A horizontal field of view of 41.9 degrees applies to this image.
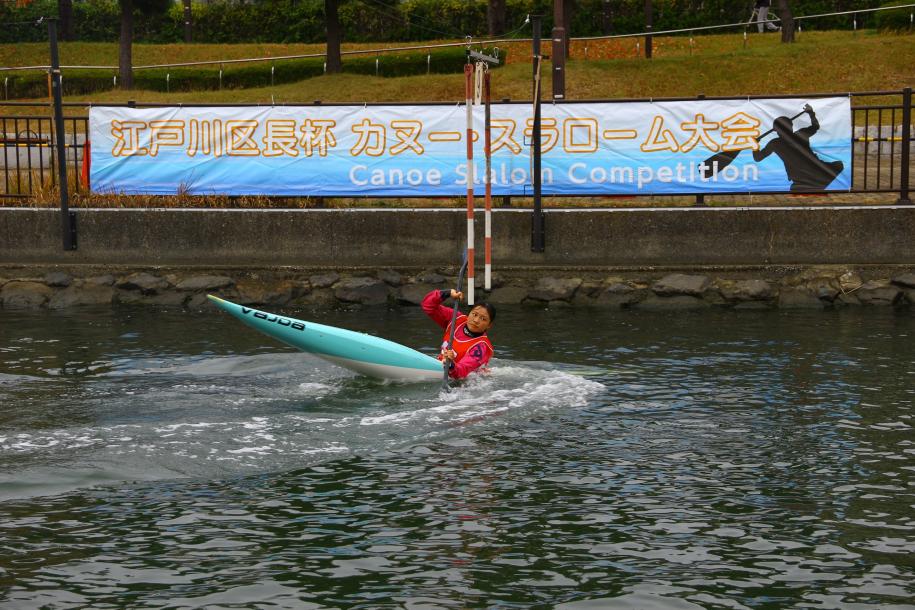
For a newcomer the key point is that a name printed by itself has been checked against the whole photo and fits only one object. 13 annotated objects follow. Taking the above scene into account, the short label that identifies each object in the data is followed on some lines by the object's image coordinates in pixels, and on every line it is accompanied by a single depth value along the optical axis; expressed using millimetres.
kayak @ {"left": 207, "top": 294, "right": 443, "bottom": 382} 11867
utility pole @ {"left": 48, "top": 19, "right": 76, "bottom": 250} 17594
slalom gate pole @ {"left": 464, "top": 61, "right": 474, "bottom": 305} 13562
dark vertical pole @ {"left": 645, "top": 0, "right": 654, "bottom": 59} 35850
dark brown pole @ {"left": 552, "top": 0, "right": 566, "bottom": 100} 19766
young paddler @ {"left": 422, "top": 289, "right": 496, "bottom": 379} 11922
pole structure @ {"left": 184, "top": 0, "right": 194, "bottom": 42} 48312
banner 17438
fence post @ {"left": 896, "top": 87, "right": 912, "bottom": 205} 16844
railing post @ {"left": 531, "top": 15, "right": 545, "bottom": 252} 17078
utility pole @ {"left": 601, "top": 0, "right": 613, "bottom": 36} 41972
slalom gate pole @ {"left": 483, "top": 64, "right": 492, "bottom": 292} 15102
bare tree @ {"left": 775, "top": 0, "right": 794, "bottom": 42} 36244
